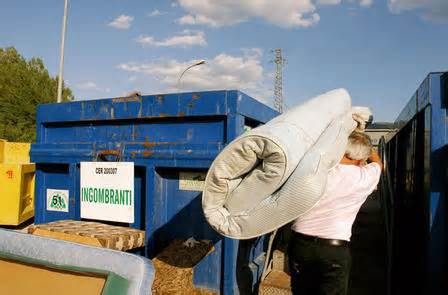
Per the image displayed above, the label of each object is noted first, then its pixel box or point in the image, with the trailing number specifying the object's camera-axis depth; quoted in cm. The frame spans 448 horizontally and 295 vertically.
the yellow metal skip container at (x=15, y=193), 711
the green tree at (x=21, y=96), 2444
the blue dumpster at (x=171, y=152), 294
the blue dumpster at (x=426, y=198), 284
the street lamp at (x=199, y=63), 1692
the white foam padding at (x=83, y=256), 136
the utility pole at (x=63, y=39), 1642
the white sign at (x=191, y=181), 301
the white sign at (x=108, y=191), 329
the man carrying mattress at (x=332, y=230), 240
